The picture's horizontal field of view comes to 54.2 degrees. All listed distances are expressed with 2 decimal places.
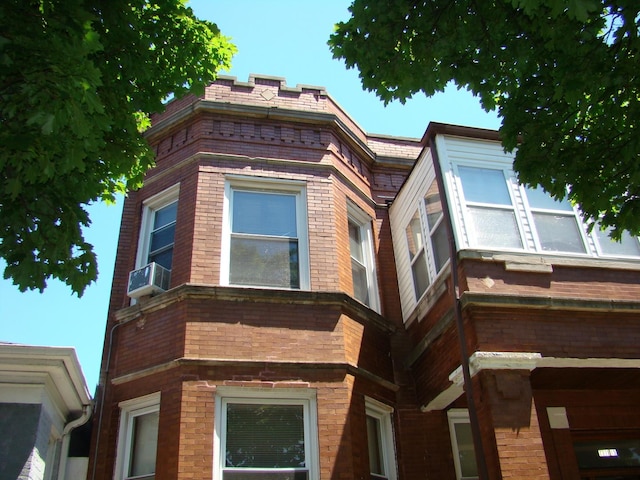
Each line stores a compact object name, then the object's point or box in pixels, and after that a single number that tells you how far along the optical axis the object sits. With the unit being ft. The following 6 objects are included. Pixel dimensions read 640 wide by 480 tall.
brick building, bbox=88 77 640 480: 24.64
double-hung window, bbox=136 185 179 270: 31.99
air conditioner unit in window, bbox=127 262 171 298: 28.73
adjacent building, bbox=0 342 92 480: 21.86
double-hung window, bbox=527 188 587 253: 29.07
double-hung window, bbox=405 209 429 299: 32.17
